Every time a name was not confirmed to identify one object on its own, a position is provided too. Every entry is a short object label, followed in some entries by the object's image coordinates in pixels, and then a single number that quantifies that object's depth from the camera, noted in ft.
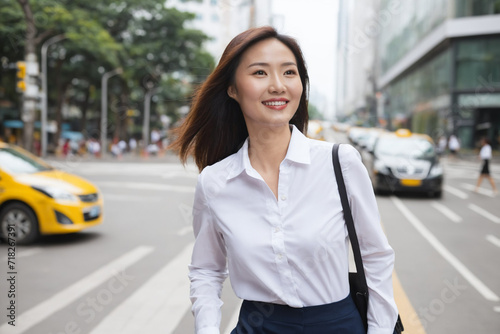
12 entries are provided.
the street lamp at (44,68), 94.17
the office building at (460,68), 116.06
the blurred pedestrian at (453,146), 101.07
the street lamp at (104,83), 113.30
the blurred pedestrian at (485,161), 48.80
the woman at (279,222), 5.53
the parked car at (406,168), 43.11
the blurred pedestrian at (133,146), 123.95
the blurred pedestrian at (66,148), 104.06
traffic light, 55.01
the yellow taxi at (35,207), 24.03
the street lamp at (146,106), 134.82
